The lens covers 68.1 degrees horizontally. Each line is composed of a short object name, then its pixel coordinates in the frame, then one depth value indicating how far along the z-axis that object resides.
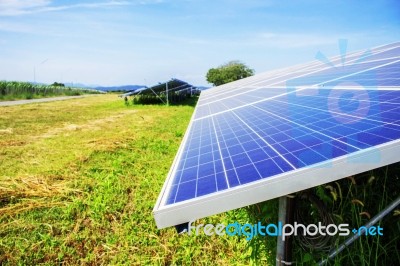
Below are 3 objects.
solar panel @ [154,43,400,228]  1.66
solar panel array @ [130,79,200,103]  28.44
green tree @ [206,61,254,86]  106.19
